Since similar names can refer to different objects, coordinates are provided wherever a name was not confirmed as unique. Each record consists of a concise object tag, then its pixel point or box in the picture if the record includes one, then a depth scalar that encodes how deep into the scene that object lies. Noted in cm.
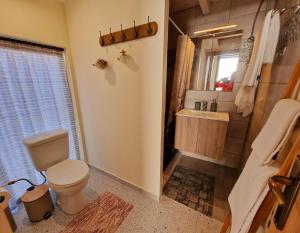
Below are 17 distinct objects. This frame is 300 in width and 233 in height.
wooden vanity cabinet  169
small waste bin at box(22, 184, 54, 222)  130
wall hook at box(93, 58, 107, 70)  149
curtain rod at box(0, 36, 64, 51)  132
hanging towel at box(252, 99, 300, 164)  61
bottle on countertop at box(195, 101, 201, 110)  216
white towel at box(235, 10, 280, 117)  114
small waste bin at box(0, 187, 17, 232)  76
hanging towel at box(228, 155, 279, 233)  66
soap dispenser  204
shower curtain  176
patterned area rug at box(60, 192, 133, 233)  130
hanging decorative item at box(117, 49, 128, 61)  136
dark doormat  154
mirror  184
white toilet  129
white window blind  135
